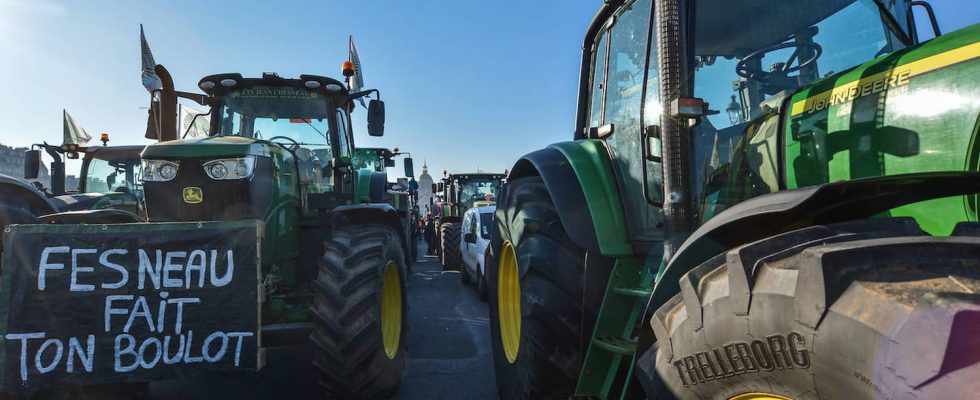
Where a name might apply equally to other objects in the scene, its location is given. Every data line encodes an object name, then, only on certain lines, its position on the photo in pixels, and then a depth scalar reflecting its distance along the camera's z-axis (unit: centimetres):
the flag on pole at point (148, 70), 483
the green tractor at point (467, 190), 1474
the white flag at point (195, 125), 495
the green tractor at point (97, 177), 754
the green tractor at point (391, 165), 1092
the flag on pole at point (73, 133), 890
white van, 787
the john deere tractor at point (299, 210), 334
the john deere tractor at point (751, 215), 105
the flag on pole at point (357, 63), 770
